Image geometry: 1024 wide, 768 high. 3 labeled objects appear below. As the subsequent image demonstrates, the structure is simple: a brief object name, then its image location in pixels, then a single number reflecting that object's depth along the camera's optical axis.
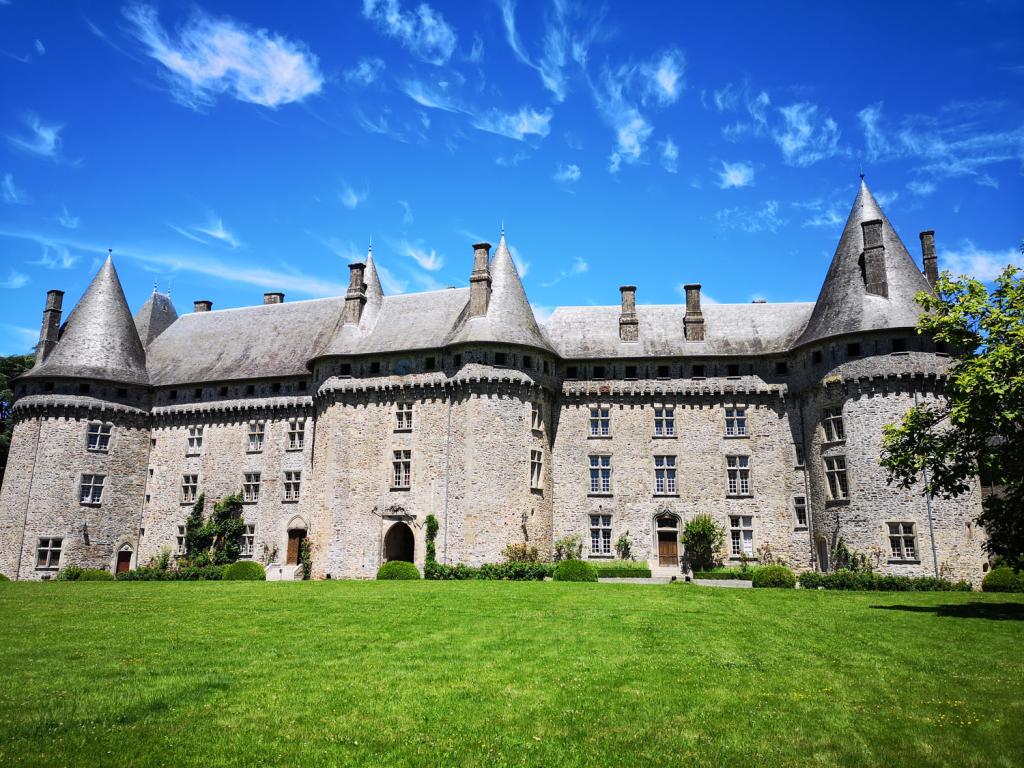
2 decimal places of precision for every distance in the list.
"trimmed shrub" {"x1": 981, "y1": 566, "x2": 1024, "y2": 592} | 29.05
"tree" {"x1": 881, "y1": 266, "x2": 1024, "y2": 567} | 19.98
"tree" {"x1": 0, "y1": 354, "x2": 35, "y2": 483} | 51.12
